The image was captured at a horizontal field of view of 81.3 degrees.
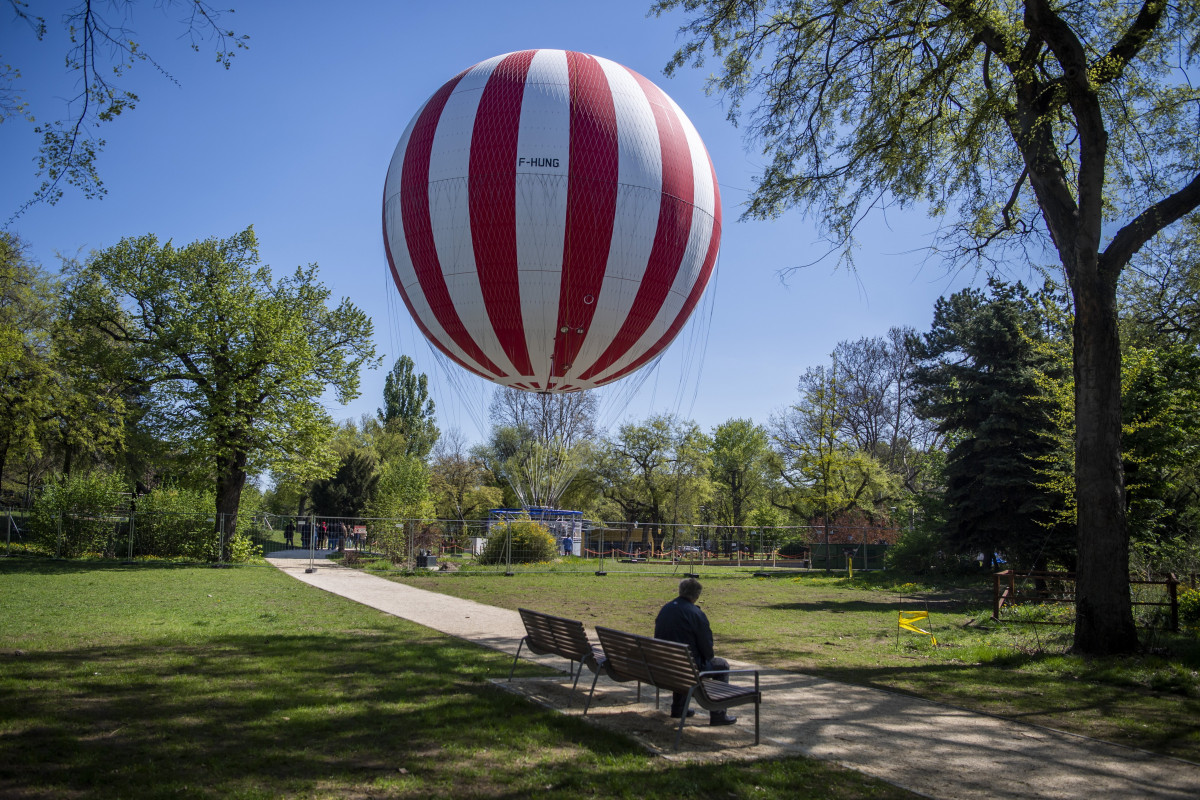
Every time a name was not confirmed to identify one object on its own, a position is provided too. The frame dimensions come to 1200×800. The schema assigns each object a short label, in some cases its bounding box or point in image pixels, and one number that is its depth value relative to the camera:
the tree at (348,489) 48.69
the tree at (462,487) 53.81
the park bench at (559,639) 6.90
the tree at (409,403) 71.31
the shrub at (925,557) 25.97
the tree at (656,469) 50.56
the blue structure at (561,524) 30.59
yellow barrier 11.98
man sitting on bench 6.31
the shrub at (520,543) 25.84
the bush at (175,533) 24.47
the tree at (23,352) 25.64
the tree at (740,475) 55.75
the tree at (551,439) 38.02
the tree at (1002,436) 20.94
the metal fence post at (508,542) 23.34
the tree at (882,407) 46.31
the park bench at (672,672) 5.56
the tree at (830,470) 32.16
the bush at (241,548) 24.97
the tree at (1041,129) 9.73
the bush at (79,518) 22.89
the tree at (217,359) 24.77
